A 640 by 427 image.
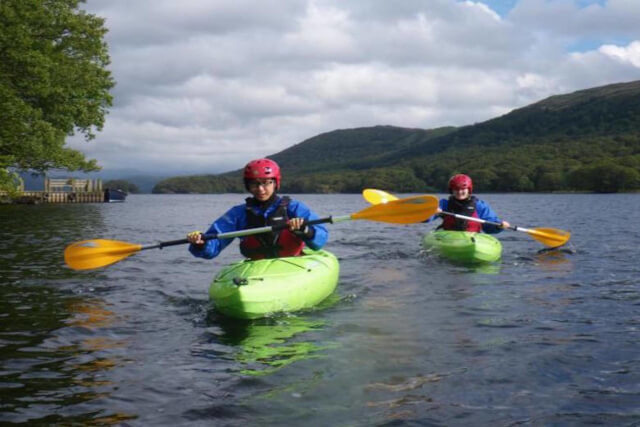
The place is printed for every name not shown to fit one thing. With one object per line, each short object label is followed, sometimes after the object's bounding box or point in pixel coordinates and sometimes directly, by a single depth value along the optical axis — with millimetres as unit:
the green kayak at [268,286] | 7676
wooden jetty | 57056
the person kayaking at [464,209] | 15053
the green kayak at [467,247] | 13703
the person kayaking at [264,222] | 8688
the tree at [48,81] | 27672
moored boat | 70606
